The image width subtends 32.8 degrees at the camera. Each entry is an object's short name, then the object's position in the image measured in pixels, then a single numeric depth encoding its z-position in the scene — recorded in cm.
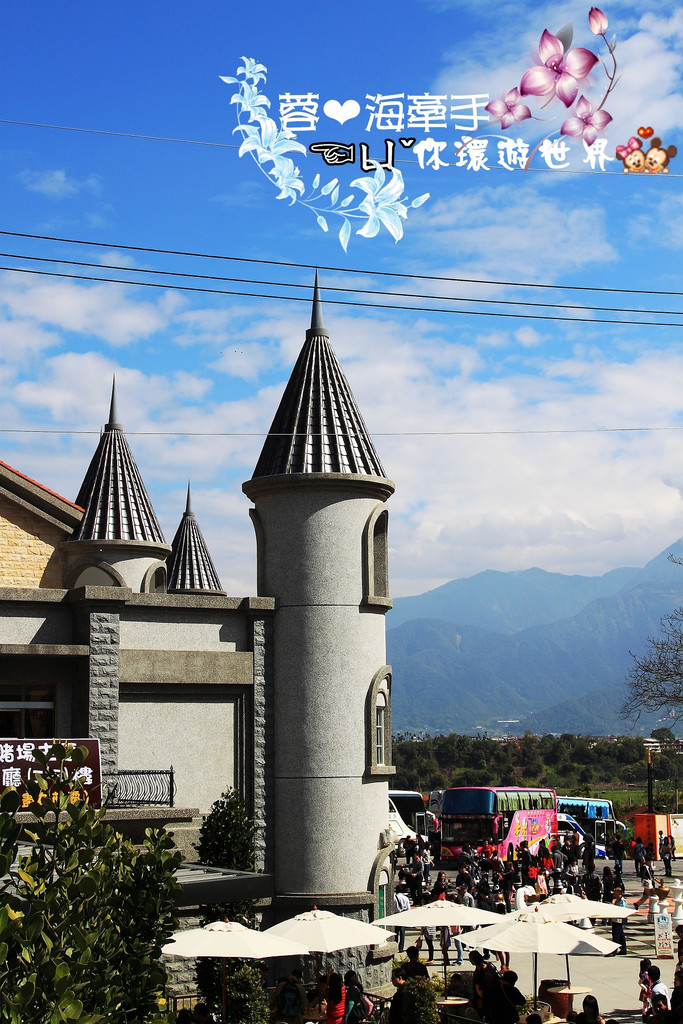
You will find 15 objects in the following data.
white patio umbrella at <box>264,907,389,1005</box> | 1853
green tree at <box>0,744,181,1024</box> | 694
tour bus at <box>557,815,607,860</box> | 5772
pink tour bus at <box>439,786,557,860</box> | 5019
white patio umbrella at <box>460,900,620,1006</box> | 1798
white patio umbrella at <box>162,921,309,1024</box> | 1667
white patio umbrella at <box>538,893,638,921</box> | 1989
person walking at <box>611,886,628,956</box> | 2819
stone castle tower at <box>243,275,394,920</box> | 2462
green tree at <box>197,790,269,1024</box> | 2038
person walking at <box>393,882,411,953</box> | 2854
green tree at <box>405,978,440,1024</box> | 1853
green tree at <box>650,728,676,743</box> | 11031
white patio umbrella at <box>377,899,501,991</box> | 2041
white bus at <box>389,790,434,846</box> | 5269
